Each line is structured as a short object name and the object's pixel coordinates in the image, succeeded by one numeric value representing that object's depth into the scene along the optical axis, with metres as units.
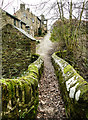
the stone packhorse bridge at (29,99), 2.12
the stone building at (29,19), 23.16
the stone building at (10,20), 9.48
